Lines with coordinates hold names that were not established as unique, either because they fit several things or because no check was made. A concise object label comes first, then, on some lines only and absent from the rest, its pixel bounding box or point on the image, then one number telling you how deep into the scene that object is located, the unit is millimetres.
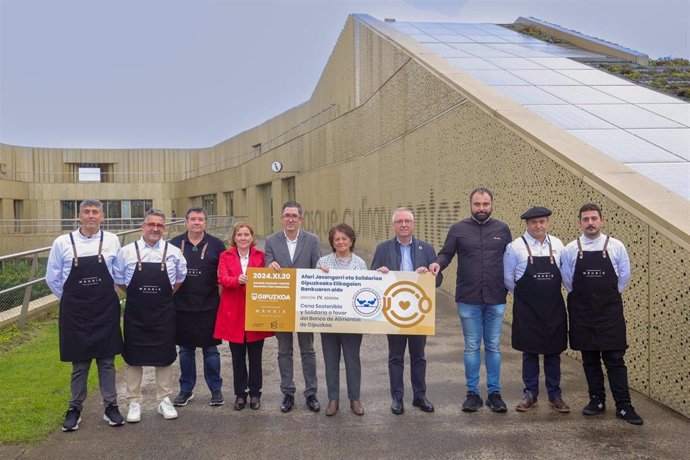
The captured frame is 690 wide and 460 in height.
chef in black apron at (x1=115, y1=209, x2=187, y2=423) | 5031
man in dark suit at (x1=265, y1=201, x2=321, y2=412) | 5363
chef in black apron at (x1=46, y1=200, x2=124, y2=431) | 4832
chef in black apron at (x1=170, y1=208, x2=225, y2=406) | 5367
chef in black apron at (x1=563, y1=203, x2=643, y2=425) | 4922
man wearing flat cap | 5137
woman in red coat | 5355
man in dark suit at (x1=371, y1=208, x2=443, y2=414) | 5238
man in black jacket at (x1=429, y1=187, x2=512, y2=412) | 5234
